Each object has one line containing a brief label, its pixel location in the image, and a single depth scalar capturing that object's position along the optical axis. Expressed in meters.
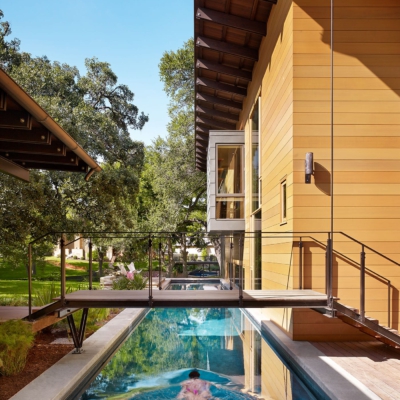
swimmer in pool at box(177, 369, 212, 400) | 5.11
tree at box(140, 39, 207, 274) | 21.70
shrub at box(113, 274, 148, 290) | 12.83
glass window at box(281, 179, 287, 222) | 7.79
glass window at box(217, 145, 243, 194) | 13.67
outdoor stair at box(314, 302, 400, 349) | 5.57
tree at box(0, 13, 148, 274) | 13.41
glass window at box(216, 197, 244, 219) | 13.77
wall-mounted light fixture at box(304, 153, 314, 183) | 6.68
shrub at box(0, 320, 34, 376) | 4.88
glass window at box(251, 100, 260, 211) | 11.14
